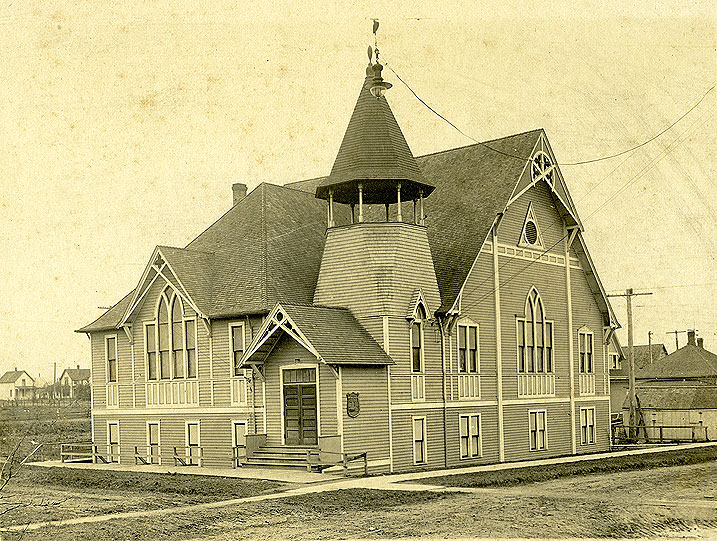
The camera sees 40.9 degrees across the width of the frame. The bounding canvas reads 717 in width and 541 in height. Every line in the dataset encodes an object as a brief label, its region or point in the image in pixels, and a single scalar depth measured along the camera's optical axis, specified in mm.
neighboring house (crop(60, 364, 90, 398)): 114112
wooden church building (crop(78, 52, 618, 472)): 30000
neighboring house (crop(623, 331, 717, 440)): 56294
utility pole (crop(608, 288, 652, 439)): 50875
